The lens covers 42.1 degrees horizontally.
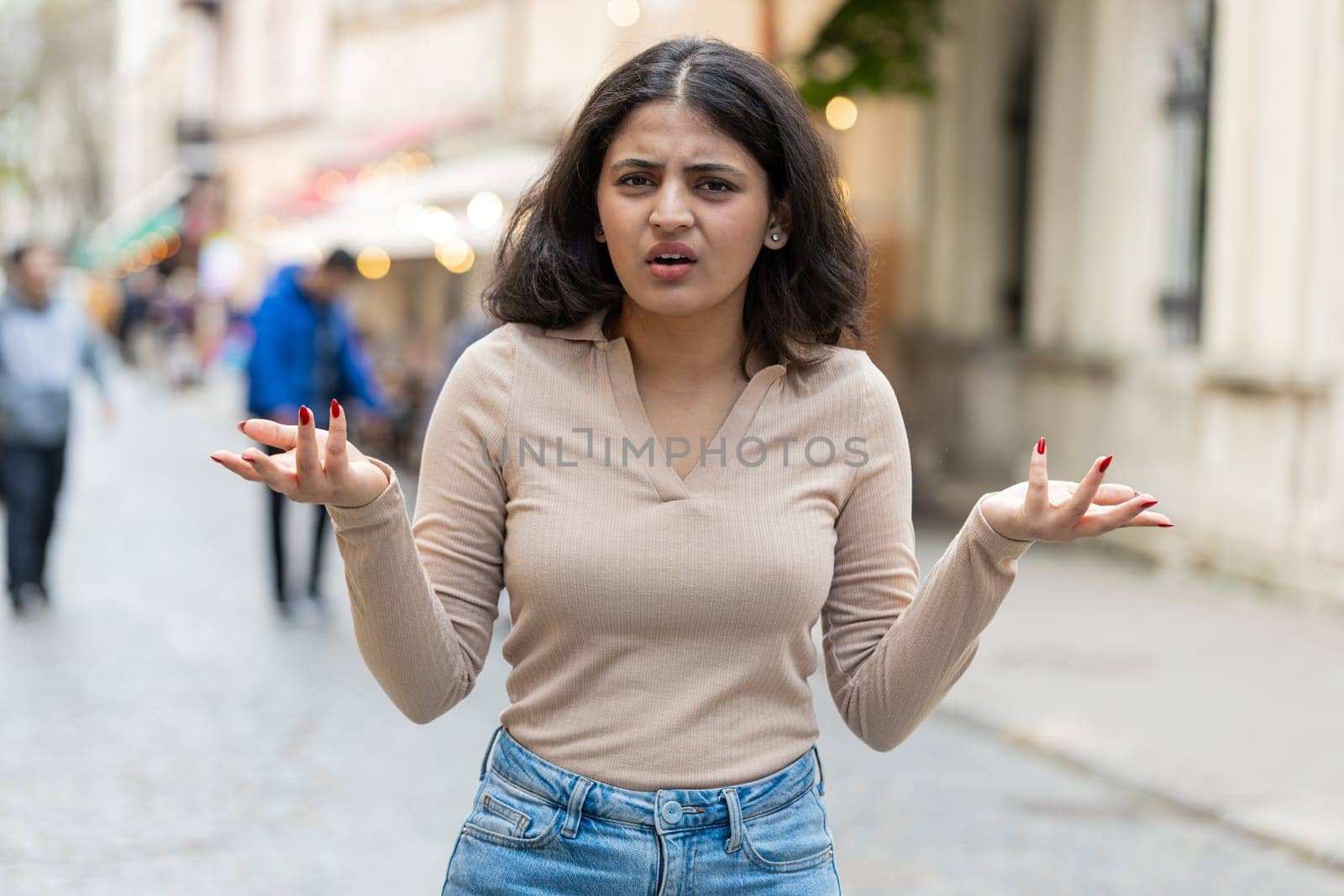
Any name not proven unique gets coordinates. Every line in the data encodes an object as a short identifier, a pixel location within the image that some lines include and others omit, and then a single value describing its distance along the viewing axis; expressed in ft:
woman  7.02
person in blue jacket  29.14
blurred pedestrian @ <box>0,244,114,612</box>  29.76
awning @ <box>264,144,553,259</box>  45.91
